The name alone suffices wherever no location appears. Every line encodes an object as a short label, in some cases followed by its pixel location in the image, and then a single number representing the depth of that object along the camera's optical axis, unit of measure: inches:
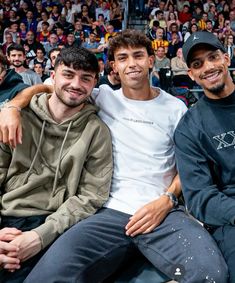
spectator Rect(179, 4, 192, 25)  492.8
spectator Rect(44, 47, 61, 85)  205.4
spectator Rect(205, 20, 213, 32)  444.9
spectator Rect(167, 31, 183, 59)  385.1
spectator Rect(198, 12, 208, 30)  462.2
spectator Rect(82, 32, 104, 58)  407.2
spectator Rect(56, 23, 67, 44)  431.7
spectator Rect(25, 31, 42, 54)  402.3
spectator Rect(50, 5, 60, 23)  499.0
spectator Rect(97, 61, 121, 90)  144.9
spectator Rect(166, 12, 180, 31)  450.9
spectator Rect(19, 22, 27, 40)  461.0
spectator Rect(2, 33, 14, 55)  410.6
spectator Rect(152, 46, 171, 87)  351.6
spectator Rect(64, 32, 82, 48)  405.3
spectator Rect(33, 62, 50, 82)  291.5
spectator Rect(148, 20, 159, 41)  405.8
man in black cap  77.2
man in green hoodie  80.4
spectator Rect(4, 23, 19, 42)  445.7
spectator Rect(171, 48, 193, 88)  304.8
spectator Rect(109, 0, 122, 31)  482.3
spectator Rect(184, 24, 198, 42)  433.8
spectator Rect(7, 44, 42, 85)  211.8
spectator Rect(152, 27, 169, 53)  380.0
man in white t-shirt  70.2
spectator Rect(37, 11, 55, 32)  474.3
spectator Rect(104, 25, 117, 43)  430.9
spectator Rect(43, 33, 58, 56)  418.7
